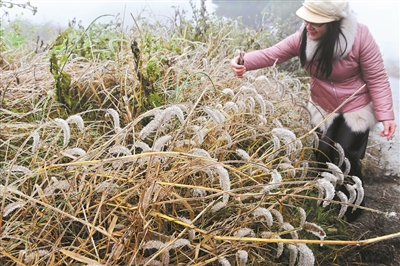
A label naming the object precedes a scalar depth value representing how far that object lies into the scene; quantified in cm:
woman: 201
